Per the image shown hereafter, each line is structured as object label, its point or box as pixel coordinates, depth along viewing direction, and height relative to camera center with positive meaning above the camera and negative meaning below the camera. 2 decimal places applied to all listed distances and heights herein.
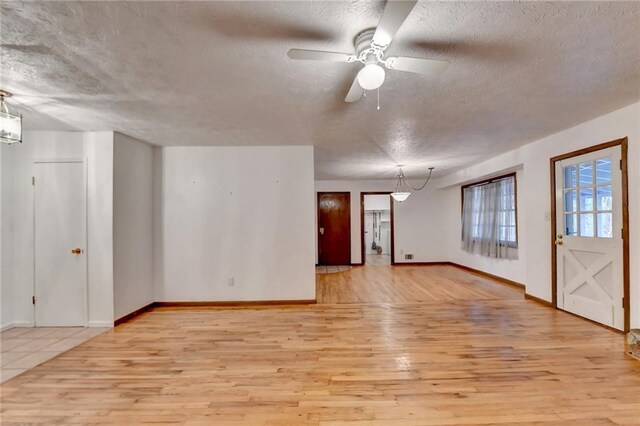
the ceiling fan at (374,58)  1.48 +0.91
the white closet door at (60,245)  3.38 -0.32
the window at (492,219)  5.40 -0.08
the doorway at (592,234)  2.97 -0.23
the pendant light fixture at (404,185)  7.63 +0.83
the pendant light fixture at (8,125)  2.36 +0.81
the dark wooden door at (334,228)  7.73 -0.32
